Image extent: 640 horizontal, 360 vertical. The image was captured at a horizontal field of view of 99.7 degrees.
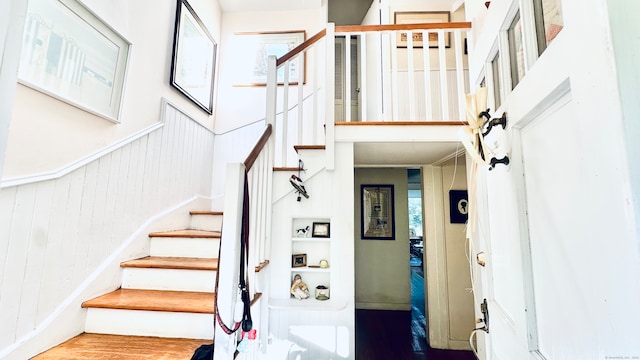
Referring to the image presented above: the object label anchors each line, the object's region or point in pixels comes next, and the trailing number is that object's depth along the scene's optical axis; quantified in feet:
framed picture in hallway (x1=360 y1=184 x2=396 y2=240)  14.64
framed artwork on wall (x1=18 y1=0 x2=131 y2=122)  4.29
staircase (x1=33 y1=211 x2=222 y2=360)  4.48
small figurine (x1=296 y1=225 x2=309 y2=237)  6.86
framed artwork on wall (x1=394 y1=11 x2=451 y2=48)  10.67
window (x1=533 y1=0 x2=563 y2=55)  1.99
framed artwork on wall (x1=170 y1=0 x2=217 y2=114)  8.21
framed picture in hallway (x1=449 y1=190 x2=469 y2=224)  9.88
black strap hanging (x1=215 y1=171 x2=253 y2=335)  3.95
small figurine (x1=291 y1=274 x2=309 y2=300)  6.45
